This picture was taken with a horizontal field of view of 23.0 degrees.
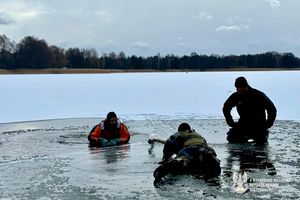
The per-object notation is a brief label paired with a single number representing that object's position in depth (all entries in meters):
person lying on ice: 9.74
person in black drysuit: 15.17
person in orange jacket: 16.10
